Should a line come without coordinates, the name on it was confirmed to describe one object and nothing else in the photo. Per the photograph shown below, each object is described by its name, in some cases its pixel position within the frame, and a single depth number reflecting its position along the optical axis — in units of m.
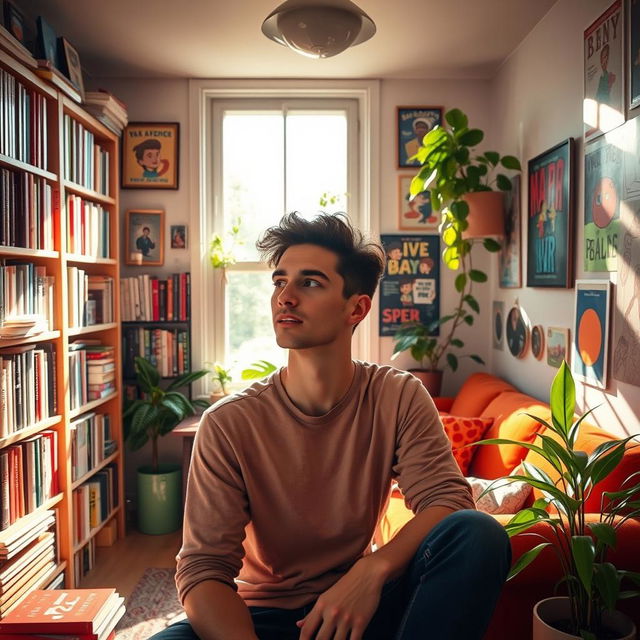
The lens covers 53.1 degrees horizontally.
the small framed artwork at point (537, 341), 3.10
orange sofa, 1.81
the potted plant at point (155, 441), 3.58
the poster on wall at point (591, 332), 2.33
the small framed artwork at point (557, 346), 2.76
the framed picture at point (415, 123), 3.99
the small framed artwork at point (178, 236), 3.98
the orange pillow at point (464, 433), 2.93
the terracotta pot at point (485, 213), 3.41
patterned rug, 2.57
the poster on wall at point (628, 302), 2.09
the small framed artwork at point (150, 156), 3.95
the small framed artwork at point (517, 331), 3.34
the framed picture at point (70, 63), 2.97
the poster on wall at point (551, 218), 2.68
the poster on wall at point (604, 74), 2.22
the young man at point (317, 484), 1.29
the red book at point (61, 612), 1.91
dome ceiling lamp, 2.30
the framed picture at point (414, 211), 4.00
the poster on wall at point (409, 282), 4.03
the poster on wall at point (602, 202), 2.25
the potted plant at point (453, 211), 3.37
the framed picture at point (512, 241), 3.42
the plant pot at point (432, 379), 3.75
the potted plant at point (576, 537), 1.58
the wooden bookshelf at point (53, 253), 2.38
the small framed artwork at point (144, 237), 3.95
